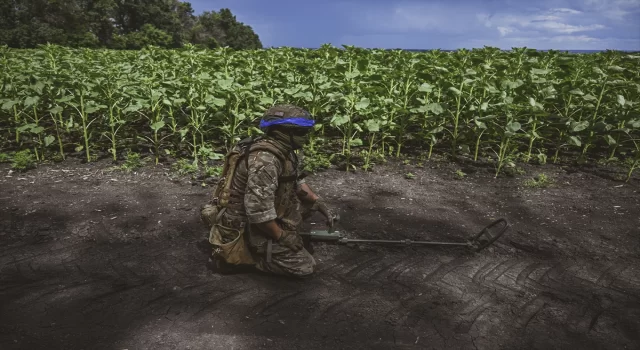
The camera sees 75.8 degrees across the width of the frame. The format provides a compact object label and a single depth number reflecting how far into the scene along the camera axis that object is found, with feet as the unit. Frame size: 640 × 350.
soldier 10.32
